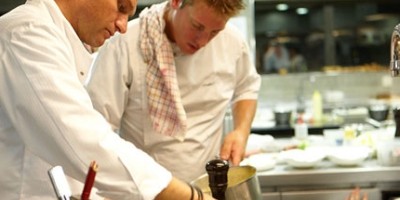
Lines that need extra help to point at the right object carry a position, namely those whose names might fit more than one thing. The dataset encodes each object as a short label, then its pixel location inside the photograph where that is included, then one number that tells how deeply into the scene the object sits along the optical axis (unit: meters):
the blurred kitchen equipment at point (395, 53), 1.12
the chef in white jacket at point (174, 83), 1.68
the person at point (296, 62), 5.66
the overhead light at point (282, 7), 5.41
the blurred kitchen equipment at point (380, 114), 3.47
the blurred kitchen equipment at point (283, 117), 4.34
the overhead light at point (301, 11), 5.61
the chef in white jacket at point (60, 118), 0.84
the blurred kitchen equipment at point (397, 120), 1.18
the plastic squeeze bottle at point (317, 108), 4.43
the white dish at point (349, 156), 2.14
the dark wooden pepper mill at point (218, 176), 0.95
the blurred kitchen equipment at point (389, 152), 2.08
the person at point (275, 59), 5.61
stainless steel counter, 2.07
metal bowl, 1.08
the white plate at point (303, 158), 2.15
